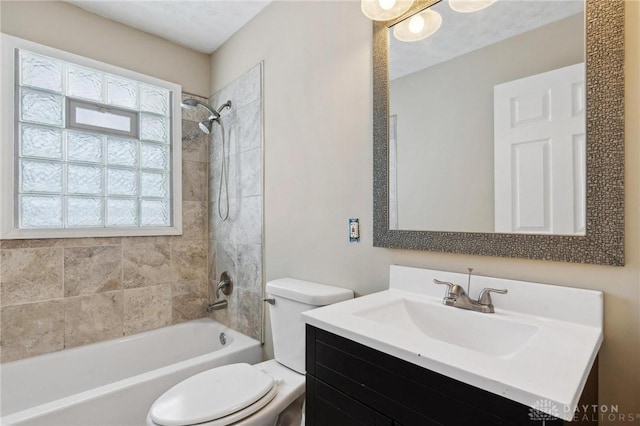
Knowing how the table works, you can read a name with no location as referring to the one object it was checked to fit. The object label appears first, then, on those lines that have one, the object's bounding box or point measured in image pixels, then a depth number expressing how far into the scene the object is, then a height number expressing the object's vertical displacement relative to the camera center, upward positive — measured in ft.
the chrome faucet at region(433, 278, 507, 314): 3.39 -0.96
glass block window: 6.27 +1.40
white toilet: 3.89 -2.37
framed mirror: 2.89 +0.86
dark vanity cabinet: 2.07 -1.40
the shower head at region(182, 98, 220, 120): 7.36 +2.48
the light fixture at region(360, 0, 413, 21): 4.20 +2.67
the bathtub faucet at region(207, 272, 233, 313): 7.70 -1.86
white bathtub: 4.63 -2.93
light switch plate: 4.91 -0.29
